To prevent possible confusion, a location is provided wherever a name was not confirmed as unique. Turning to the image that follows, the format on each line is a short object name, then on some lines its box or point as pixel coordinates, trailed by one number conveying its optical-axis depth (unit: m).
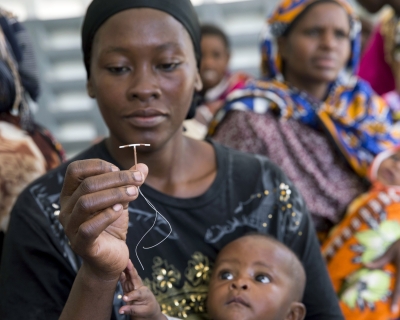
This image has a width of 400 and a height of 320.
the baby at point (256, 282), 1.49
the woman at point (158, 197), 1.43
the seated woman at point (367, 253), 2.00
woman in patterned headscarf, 2.52
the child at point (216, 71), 3.94
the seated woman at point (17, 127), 1.89
